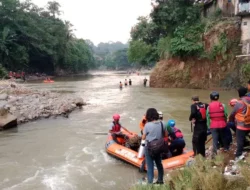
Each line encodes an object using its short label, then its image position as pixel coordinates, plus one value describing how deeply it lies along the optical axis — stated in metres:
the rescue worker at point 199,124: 6.65
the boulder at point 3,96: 17.41
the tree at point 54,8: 58.97
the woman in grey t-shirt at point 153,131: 5.55
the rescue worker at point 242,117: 6.05
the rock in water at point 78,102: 18.64
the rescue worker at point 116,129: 9.62
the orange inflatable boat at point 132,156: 7.26
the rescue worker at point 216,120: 6.48
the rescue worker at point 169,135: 7.80
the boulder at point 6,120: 12.70
